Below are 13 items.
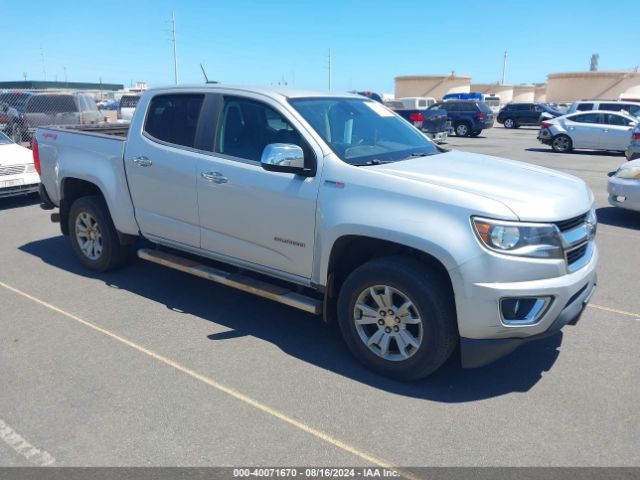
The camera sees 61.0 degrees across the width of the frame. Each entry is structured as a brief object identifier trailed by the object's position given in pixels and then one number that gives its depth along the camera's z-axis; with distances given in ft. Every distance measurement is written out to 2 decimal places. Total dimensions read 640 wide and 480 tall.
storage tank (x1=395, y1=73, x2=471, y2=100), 199.31
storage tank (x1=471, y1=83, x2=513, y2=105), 236.63
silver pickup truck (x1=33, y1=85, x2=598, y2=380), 10.63
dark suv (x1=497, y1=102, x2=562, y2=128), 109.29
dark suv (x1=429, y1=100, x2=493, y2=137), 86.63
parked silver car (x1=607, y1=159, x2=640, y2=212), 25.50
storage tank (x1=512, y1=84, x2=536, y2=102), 248.11
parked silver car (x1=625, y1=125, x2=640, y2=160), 36.09
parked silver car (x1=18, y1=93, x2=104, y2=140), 53.57
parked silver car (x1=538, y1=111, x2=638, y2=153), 58.72
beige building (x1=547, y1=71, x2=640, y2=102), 181.47
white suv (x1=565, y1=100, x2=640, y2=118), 68.90
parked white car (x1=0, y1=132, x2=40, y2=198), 30.25
